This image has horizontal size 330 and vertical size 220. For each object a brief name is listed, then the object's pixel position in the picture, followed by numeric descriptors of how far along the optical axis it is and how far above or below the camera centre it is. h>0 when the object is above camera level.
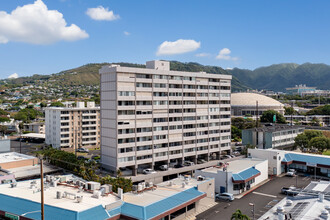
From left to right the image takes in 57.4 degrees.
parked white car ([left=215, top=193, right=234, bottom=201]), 58.72 -17.45
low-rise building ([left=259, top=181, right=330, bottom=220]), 36.14 -13.16
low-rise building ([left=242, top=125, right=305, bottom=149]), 101.38 -10.17
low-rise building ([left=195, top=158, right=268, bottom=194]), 62.22 -14.54
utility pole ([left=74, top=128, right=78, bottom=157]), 115.09 -11.17
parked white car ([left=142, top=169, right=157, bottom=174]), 73.17 -15.54
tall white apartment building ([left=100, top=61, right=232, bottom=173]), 70.75 -2.18
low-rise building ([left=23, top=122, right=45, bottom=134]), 151.88 -10.24
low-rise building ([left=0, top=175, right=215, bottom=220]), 35.69 -12.37
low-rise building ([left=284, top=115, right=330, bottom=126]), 189.49 -8.85
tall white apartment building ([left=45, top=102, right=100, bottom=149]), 113.19 -7.06
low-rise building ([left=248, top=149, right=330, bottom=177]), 77.56 -14.20
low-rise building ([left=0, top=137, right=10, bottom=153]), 82.62 -10.40
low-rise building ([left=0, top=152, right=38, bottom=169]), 68.25 -12.46
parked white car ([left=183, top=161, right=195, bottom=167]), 83.16 -15.41
